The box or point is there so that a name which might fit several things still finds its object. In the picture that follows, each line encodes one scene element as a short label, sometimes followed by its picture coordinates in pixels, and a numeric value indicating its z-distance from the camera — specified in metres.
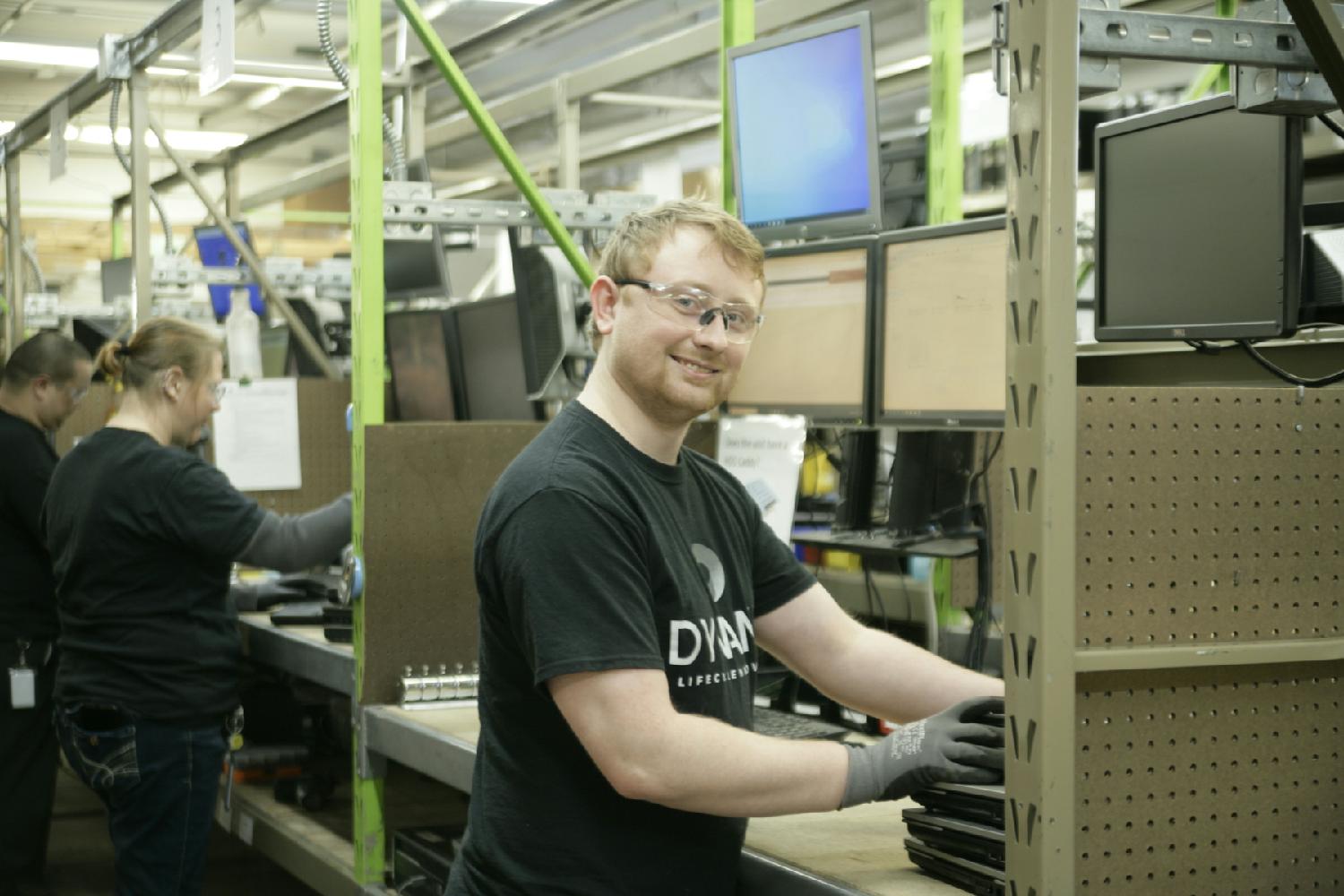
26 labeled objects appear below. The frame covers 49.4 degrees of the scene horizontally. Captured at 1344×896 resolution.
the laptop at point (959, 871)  1.57
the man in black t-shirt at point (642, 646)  1.44
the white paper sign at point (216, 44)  3.02
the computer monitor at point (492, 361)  3.63
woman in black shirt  2.96
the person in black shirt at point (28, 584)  3.88
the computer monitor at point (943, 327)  2.30
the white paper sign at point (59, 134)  4.54
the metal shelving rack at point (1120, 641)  1.31
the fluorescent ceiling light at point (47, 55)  8.55
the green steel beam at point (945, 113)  2.62
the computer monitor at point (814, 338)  2.59
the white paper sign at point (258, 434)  4.26
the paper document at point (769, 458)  2.50
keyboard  2.21
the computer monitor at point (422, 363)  3.97
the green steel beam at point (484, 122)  2.84
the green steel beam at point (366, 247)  2.67
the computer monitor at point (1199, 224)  1.57
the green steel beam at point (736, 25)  2.82
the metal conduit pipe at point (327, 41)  3.17
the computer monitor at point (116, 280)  6.00
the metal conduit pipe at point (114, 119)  4.23
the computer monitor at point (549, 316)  3.39
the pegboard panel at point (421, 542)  2.70
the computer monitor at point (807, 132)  2.52
